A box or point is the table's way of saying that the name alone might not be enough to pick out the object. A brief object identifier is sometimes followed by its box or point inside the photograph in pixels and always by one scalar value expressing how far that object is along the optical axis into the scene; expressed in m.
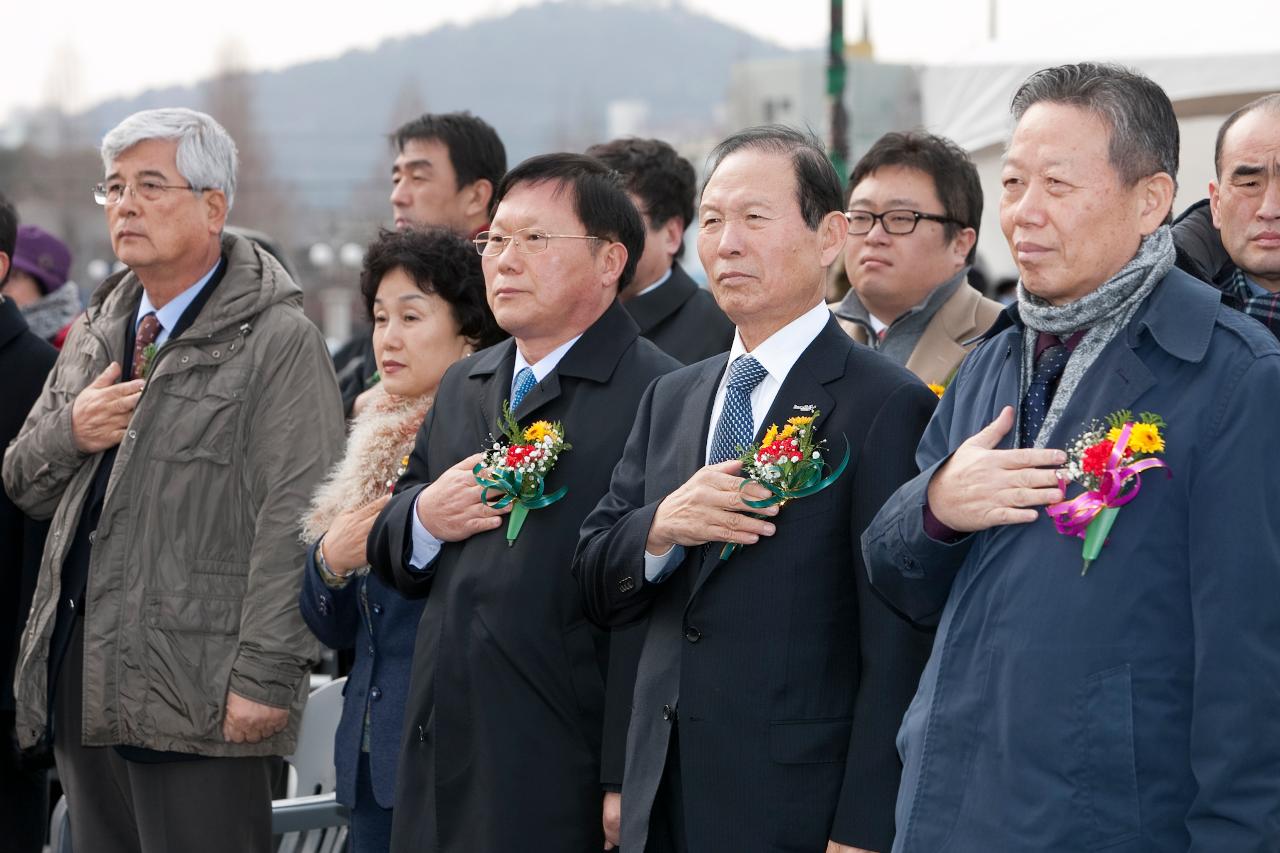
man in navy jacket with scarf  2.54
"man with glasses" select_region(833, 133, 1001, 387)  5.08
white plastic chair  4.86
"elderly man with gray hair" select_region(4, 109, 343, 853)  4.74
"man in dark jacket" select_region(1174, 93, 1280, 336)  3.65
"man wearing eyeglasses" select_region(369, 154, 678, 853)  3.87
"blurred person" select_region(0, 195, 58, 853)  5.52
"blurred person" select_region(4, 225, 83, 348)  7.94
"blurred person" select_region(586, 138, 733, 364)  5.87
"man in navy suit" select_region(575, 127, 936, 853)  3.26
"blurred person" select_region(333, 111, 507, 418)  6.50
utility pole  12.54
